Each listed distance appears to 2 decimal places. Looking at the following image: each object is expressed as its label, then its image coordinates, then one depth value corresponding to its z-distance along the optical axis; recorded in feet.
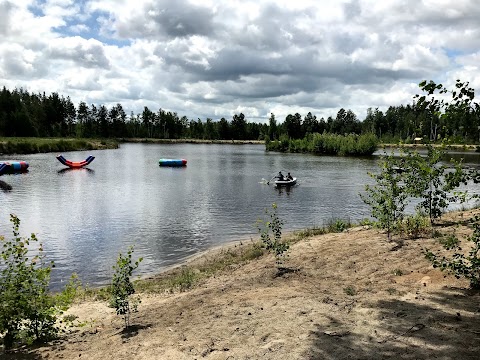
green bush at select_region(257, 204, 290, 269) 40.63
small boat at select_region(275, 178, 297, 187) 147.33
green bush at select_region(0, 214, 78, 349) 25.32
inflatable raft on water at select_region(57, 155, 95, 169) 214.07
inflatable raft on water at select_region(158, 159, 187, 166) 236.02
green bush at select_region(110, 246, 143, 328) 27.58
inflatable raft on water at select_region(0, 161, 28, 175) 177.62
